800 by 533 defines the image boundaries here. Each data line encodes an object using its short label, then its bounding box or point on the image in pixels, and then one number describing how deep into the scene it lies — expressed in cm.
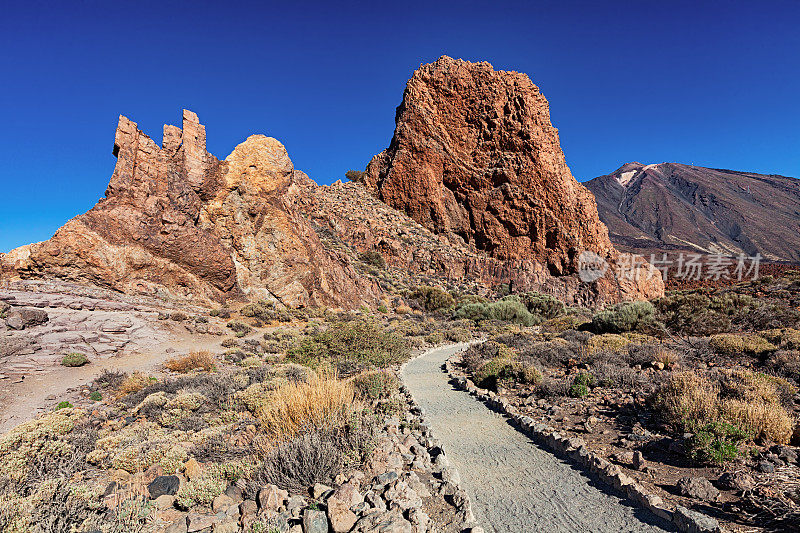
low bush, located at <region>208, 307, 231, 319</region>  1622
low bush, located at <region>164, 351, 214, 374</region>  1010
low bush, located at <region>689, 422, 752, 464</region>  407
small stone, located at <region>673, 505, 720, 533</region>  302
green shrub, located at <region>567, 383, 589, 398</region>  726
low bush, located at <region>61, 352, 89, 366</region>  924
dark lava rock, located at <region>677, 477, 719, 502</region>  347
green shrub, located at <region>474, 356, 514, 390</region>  923
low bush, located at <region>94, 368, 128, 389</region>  846
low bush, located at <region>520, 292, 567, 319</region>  3117
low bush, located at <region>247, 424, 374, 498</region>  370
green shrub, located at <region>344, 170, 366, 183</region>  4862
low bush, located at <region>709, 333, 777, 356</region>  939
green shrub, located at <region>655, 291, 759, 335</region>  1485
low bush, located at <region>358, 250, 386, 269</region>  3259
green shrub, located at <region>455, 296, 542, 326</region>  2614
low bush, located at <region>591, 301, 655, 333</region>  1691
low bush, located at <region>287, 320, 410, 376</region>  1114
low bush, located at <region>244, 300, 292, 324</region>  1733
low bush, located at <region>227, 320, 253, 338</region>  1486
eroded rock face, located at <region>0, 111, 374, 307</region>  1523
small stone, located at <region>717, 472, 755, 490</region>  351
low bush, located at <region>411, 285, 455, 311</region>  2812
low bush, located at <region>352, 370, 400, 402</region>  768
